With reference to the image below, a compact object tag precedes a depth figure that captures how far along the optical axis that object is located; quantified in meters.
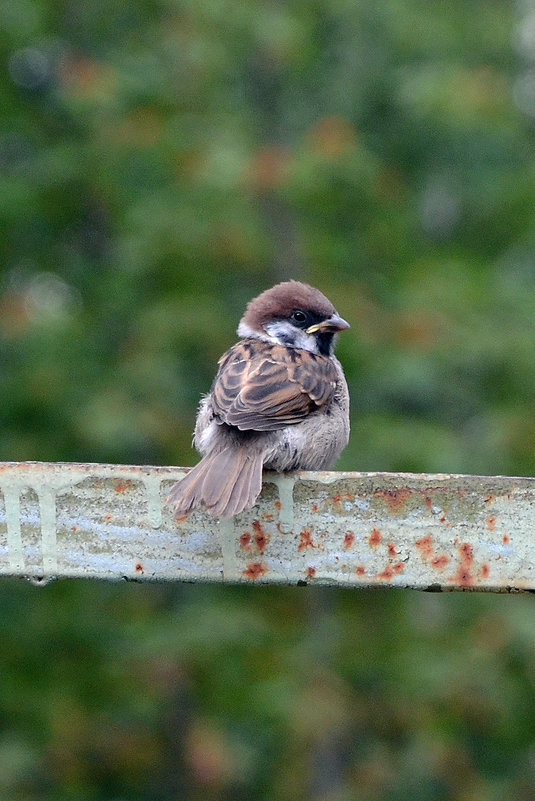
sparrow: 9.06
